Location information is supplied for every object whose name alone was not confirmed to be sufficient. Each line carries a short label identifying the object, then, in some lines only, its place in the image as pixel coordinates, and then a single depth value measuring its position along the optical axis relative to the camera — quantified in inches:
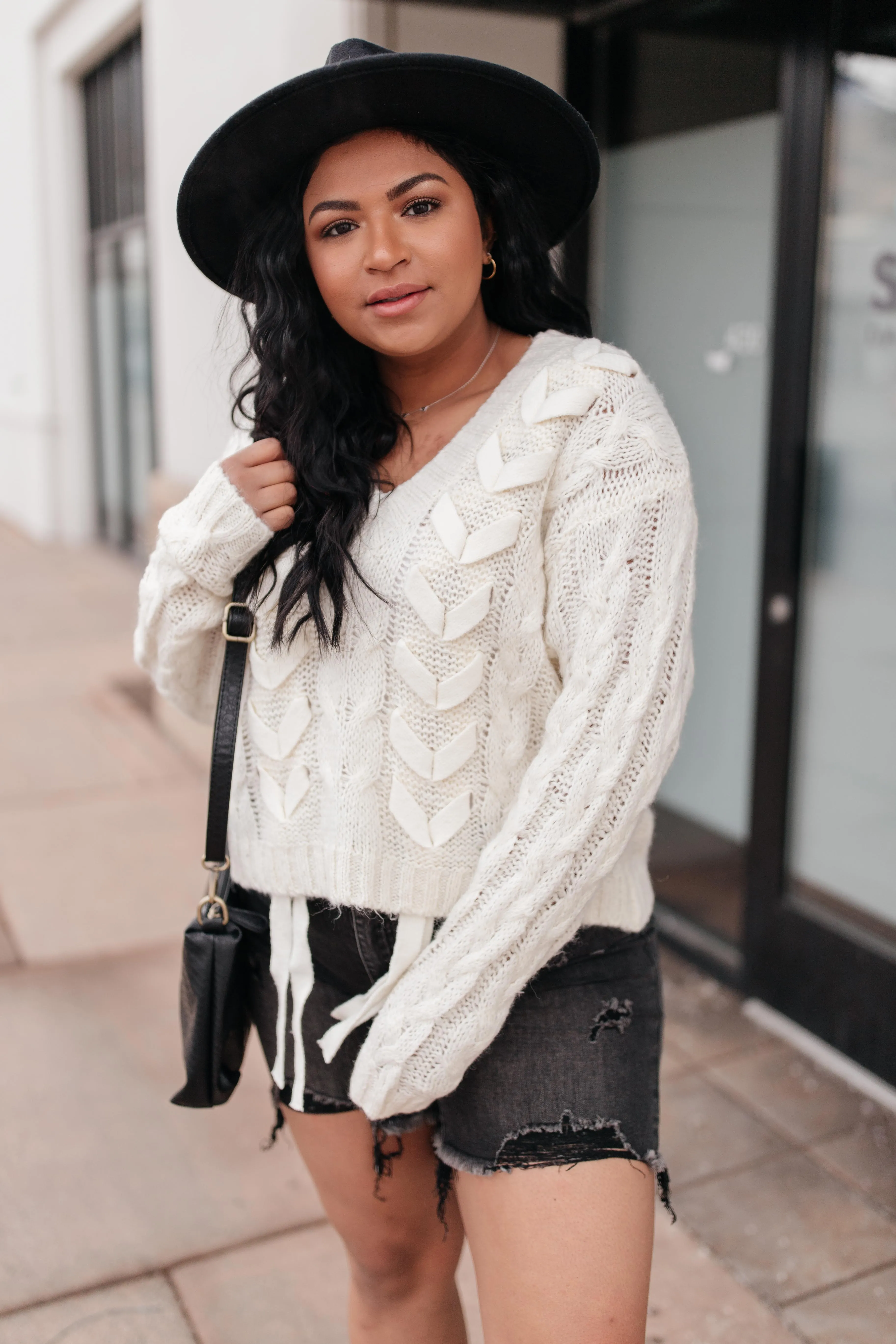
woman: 56.2
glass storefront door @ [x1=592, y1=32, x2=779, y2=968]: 133.1
